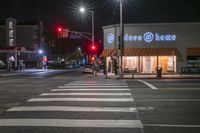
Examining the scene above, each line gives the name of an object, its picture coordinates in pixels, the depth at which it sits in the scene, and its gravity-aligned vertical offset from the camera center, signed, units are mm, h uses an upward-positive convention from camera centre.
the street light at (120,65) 40906 +201
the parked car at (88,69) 59375 -311
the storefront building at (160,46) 51281 +2617
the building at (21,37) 101812 +7495
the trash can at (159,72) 40312 -508
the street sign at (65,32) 50044 +4329
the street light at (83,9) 50891 +7249
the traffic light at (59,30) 46000 +4163
